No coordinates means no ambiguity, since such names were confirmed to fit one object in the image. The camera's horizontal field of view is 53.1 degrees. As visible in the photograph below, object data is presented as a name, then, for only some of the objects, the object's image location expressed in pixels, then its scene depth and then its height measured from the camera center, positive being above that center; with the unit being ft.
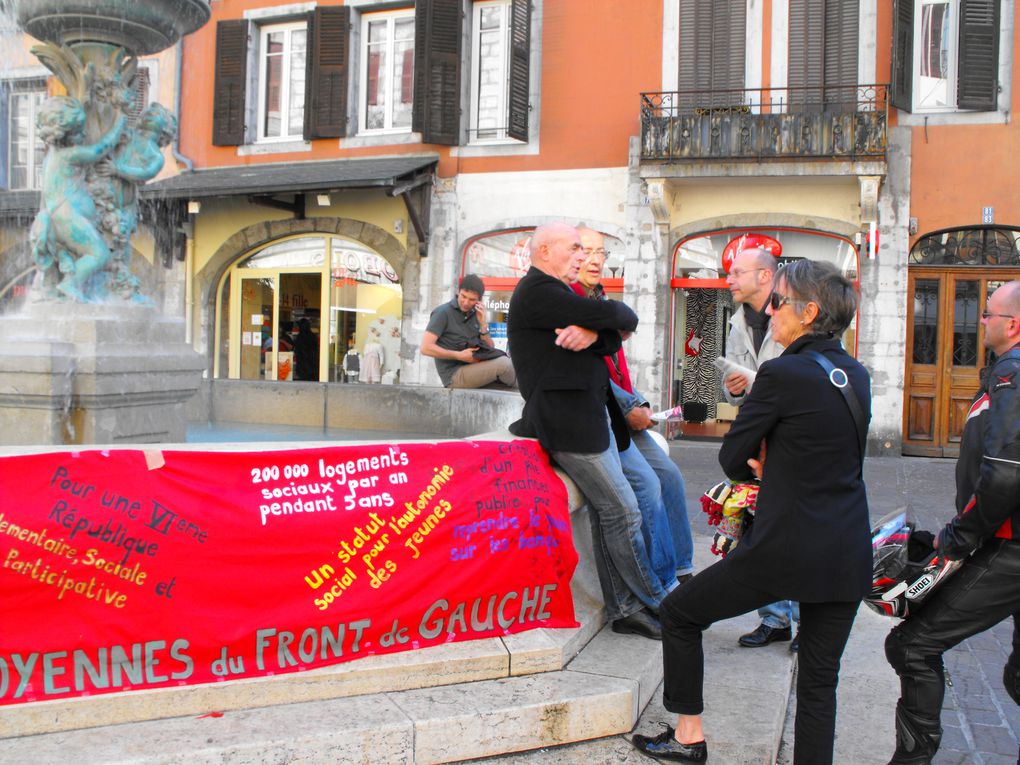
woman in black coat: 10.12 -1.34
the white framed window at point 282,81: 62.69 +17.08
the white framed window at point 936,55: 50.11 +15.75
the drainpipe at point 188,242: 64.13 +7.10
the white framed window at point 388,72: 59.88 +17.02
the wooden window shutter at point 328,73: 59.88 +16.81
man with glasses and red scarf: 14.89 -1.70
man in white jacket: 15.76 +0.63
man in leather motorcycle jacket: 10.79 -2.02
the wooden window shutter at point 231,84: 62.64 +16.76
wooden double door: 49.55 +1.03
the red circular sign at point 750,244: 51.72 +6.43
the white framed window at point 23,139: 68.18 +14.25
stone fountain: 18.21 +1.81
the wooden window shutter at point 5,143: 68.64 +14.00
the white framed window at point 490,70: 57.72 +16.65
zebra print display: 57.62 +1.67
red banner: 10.53 -2.33
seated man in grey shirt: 23.89 +0.41
